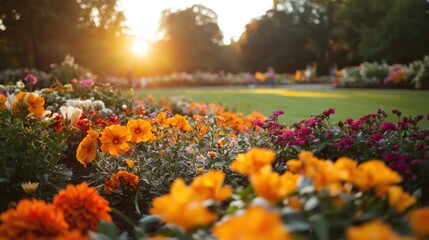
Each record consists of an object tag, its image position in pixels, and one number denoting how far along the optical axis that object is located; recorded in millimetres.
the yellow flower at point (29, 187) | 2273
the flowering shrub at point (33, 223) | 1494
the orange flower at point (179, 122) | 3316
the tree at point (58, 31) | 22562
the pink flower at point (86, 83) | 6797
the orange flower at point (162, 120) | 3363
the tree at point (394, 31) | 31656
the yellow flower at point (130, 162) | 2925
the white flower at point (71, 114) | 2939
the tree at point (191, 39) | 46156
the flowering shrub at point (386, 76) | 14805
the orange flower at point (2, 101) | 2918
